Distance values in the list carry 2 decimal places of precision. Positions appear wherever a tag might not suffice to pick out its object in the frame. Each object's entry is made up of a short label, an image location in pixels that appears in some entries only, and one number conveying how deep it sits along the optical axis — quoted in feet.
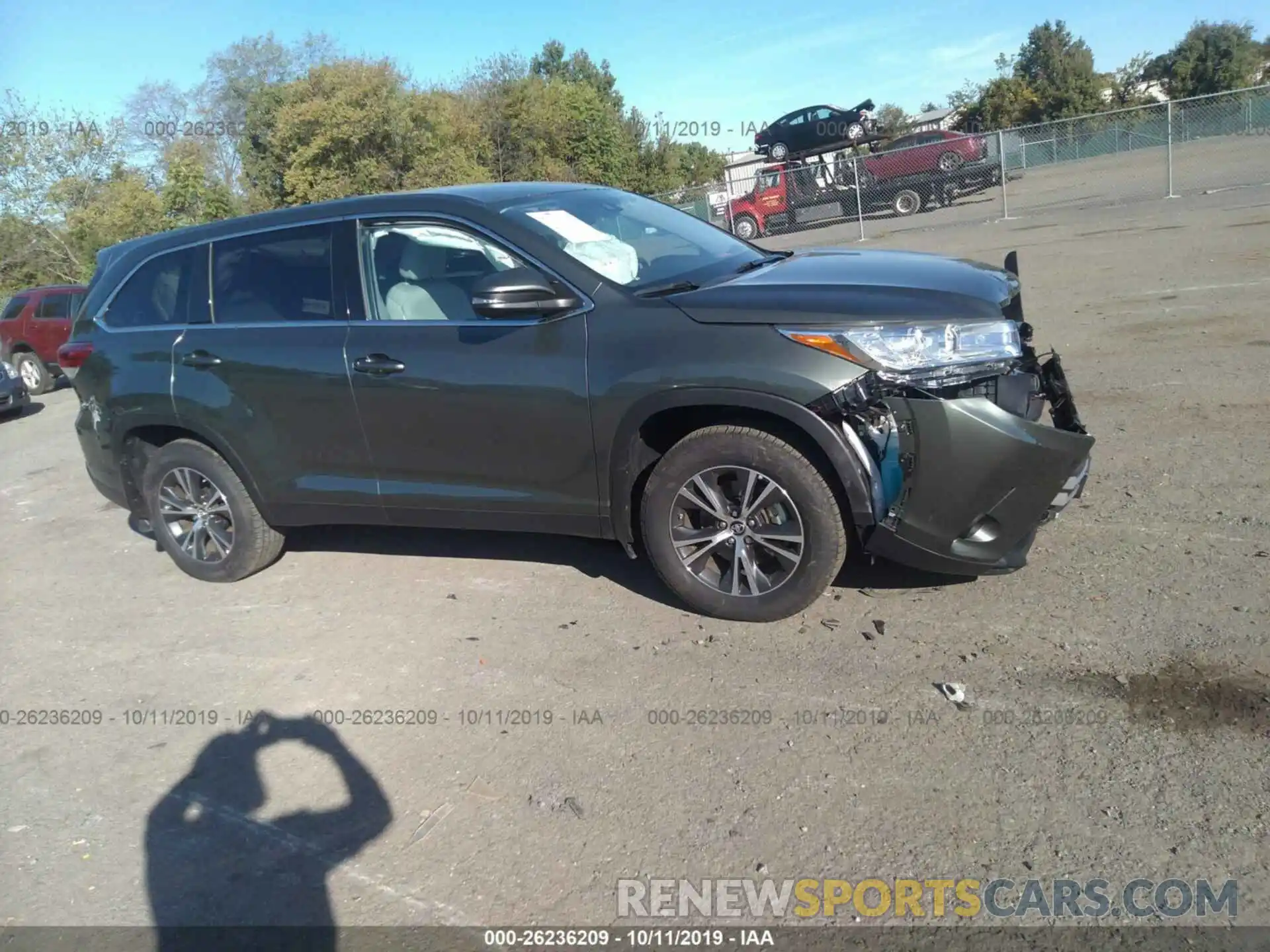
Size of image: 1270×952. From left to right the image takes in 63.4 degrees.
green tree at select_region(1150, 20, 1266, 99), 164.55
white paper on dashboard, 15.20
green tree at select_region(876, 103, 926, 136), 185.98
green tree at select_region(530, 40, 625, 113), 205.26
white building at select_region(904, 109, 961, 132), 171.22
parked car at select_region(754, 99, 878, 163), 94.99
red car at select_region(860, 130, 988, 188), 81.30
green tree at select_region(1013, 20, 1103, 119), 167.84
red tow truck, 81.76
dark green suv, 12.68
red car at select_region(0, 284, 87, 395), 51.83
